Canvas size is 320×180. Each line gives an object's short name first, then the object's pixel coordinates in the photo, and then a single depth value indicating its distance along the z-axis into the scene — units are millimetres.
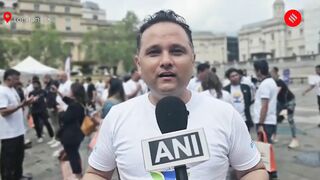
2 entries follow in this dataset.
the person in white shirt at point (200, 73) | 5704
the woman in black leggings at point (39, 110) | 9500
